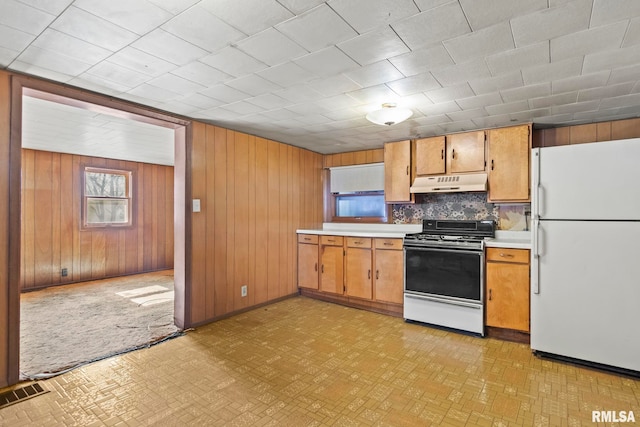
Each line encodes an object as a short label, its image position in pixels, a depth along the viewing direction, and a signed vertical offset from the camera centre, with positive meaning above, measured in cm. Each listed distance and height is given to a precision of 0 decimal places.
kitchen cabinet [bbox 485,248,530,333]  312 -77
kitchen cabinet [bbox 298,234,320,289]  463 -73
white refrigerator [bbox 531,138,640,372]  247 -35
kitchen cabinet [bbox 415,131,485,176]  379 +70
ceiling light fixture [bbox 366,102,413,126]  288 +87
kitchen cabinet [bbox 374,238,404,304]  388 -73
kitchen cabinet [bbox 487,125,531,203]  348 +52
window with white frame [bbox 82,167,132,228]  577 +25
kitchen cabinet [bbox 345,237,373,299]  412 -74
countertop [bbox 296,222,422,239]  404 -27
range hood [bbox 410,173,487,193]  370 +33
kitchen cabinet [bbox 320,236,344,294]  437 -73
